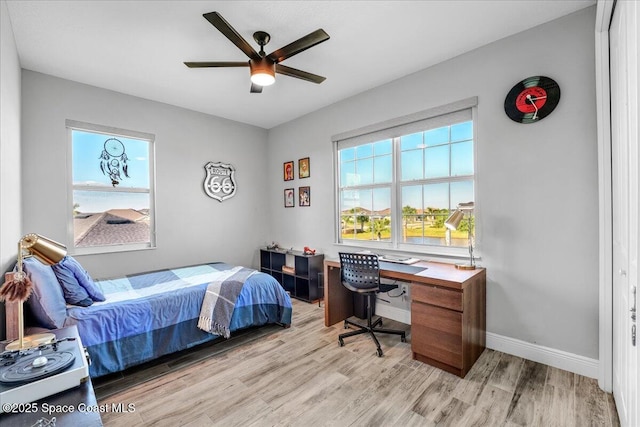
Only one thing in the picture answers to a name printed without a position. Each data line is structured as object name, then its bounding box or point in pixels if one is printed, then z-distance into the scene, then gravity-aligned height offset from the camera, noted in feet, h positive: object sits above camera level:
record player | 3.24 -1.94
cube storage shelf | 13.29 -3.05
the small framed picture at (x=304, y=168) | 14.30 +2.18
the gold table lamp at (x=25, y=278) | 4.24 -0.97
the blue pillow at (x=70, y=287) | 7.16 -1.86
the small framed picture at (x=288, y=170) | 15.23 +2.21
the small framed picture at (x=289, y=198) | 15.21 +0.72
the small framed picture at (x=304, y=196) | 14.34 +0.78
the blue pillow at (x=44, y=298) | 5.99 -1.82
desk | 7.24 -2.80
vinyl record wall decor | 7.55 +2.99
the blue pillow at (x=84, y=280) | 7.56 -1.79
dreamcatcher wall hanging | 11.55 +2.17
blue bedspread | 7.00 -2.87
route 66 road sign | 14.12 +1.58
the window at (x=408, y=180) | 9.46 +1.15
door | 4.08 +0.12
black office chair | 8.67 -2.09
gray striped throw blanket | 8.59 -2.89
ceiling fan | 6.40 +3.97
